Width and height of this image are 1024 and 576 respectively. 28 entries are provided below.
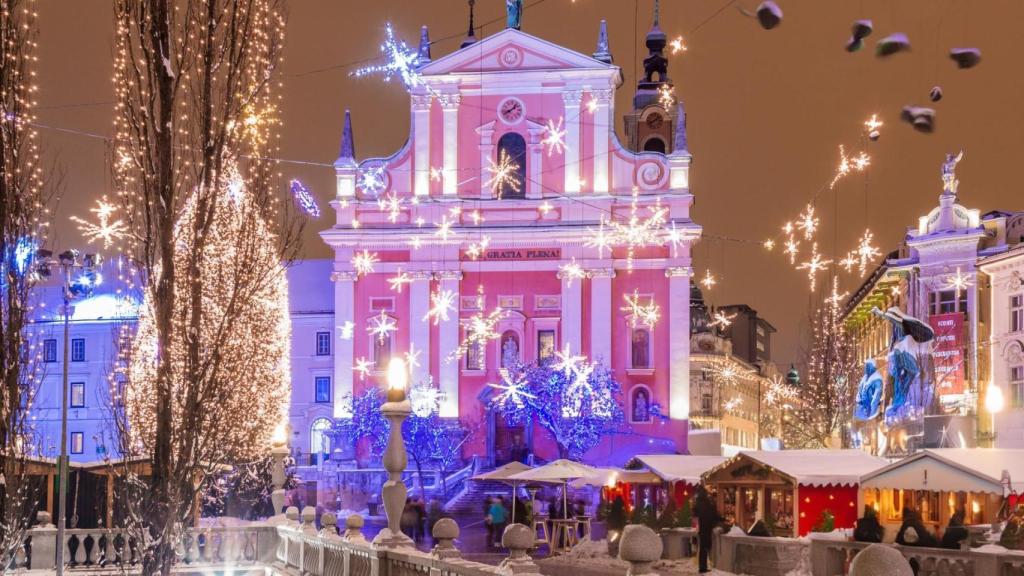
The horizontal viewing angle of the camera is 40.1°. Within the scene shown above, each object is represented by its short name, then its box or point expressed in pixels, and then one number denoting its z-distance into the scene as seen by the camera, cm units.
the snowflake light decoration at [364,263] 5466
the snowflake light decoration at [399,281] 5444
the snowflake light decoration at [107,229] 1753
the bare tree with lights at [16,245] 1650
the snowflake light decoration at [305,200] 5242
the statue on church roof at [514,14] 5422
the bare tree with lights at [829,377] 5678
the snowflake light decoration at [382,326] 5425
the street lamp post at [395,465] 1600
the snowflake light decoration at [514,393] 5047
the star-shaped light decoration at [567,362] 5100
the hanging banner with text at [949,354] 4706
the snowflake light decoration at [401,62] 5194
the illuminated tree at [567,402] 4953
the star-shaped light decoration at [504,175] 5416
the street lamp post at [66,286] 2055
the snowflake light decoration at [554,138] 5375
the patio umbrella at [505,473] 3152
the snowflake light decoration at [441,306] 5356
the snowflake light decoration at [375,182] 5522
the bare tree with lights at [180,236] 1661
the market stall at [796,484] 2595
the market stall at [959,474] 2162
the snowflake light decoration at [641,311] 5328
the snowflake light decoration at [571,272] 5338
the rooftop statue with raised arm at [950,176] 5006
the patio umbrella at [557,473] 3038
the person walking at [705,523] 2370
